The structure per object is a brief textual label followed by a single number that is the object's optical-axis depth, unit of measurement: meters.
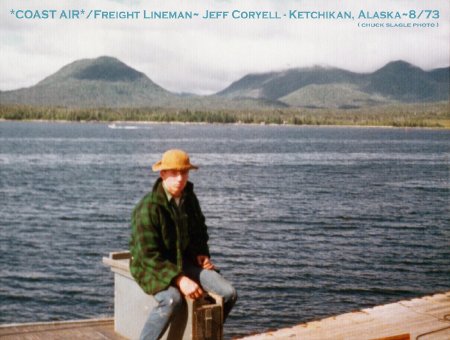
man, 4.67
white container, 4.73
